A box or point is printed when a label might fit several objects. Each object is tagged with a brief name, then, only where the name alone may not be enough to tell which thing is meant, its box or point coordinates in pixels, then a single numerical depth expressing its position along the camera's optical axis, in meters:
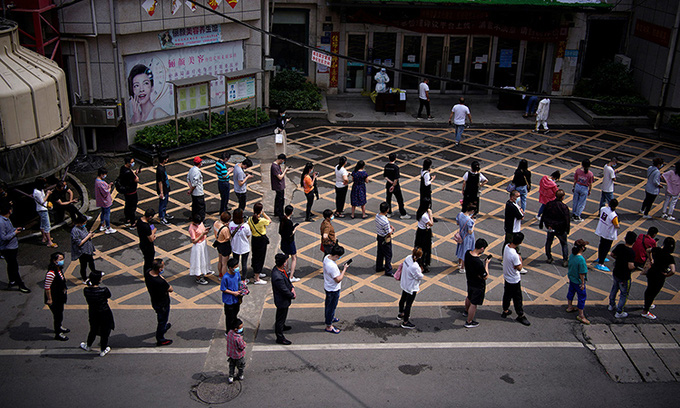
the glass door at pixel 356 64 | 25.62
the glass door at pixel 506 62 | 25.98
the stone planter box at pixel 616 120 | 23.58
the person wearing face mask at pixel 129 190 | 14.16
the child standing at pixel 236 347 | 9.10
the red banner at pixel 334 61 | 25.25
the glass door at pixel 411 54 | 25.75
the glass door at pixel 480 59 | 25.94
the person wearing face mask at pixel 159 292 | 9.95
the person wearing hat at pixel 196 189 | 14.11
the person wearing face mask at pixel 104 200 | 13.72
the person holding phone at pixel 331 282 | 10.47
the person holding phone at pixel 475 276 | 10.75
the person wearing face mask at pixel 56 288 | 10.12
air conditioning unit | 17.70
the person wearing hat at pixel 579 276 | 11.15
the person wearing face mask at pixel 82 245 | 11.74
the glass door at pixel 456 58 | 25.92
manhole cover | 9.14
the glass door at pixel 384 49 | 25.70
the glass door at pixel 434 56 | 25.84
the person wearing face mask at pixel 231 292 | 10.13
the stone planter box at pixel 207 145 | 18.41
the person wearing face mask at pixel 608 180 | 15.10
